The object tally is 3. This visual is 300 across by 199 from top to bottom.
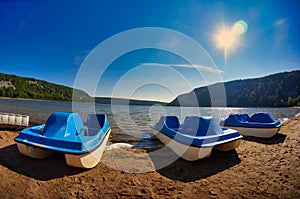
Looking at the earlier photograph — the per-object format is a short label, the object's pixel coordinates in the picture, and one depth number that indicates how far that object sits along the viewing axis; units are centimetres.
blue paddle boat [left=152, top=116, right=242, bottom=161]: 510
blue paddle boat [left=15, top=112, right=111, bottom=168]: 441
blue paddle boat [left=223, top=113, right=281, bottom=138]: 903
